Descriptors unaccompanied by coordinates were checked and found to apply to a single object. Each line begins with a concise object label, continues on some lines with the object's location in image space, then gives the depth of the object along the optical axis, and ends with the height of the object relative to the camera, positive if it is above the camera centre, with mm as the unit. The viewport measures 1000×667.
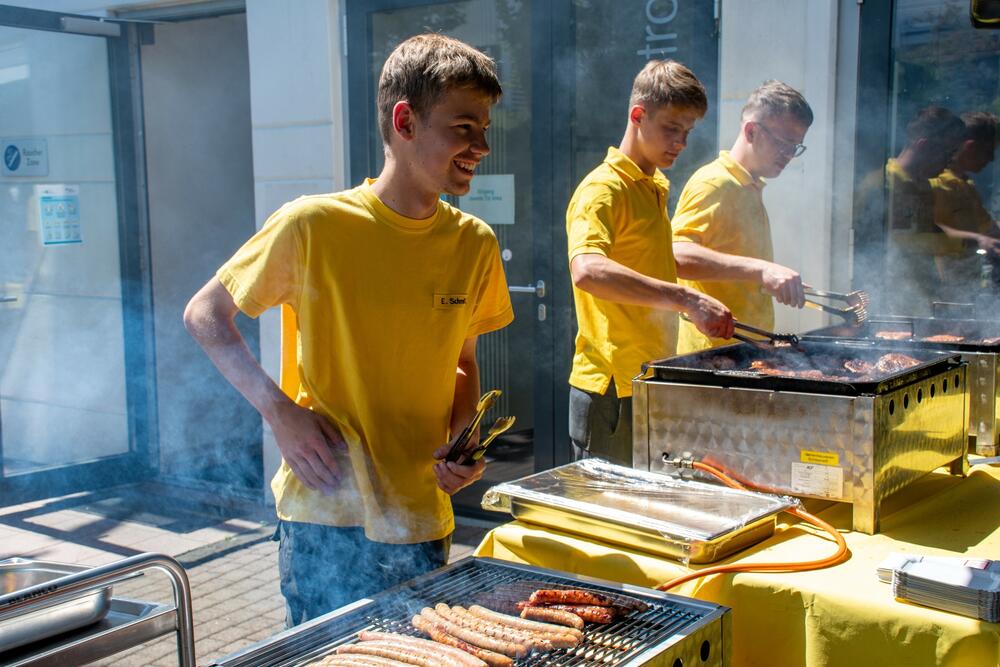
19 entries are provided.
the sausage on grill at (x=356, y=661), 1556 -700
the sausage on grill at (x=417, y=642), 1545 -694
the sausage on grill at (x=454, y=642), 1581 -702
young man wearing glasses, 3828 +101
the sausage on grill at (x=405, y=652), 1544 -692
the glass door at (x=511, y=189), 5566 +241
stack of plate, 1731 -663
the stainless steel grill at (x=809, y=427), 2260 -503
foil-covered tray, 2070 -649
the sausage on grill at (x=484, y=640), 1607 -695
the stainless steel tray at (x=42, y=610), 1771 -731
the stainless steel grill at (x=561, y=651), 1611 -711
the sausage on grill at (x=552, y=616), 1711 -696
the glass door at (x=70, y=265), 6898 -223
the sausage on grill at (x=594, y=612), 1742 -697
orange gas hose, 2004 -711
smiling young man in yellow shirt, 2217 -244
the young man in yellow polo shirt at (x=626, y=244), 3377 -55
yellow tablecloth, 1790 -744
